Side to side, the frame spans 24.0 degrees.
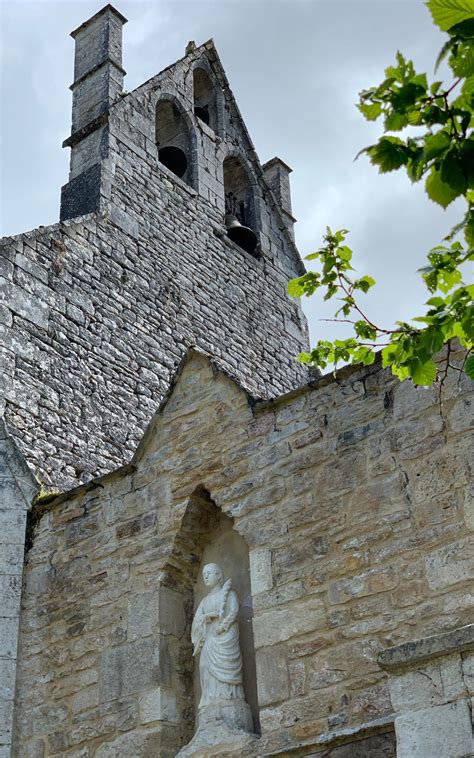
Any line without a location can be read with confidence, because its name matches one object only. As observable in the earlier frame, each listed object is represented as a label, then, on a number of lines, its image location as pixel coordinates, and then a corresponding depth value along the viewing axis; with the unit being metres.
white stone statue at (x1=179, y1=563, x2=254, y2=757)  5.81
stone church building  5.30
